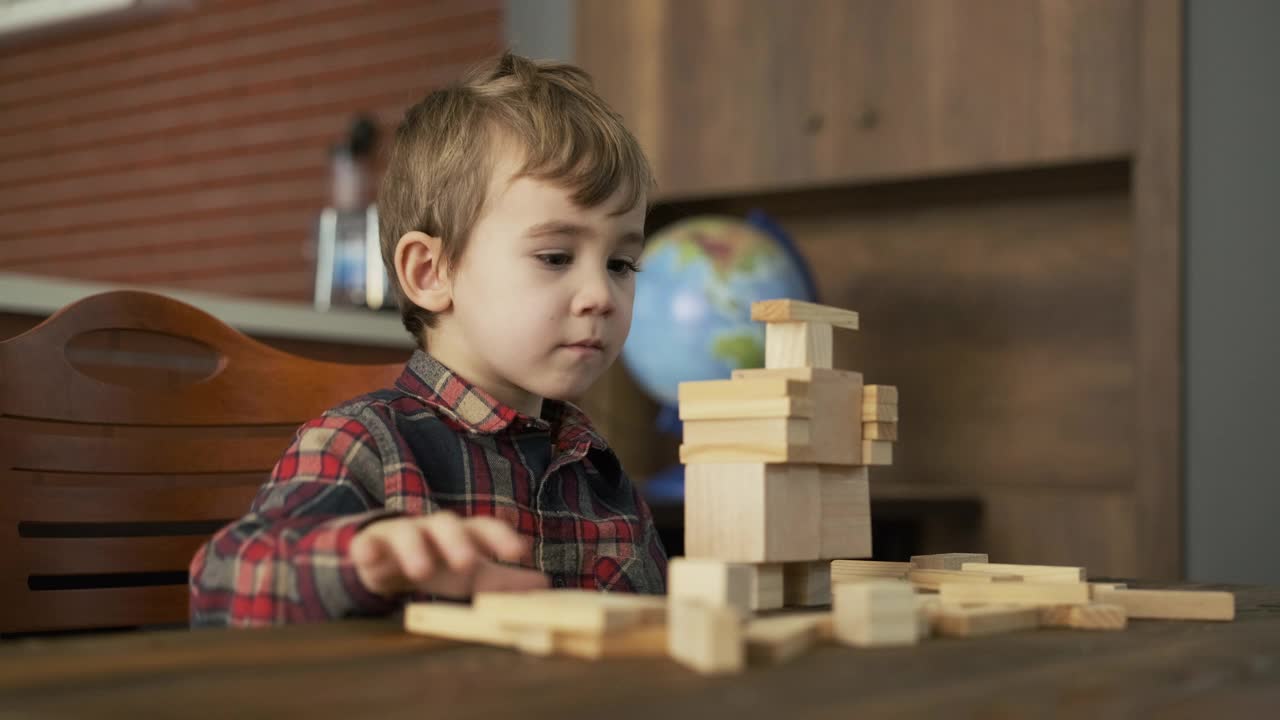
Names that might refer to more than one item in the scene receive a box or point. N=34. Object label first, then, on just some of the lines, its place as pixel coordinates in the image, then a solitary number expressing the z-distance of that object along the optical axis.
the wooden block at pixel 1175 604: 1.19
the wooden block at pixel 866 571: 1.26
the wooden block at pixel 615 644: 1.03
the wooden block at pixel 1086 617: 1.15
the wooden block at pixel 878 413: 1.21
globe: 2.84
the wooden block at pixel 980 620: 1.10
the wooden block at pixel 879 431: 1.21
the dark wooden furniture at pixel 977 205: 2.57
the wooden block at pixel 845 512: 1.20
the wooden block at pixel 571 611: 1.03
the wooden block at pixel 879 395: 1.20
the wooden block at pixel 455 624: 1.05
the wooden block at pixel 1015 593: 1.16
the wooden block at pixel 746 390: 1.15
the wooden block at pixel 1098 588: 1.19
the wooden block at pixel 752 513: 1.16
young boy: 1.37
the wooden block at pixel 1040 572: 1.22
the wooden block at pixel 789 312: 1.19
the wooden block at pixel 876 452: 1.21
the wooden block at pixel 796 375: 1.17
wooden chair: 1.48
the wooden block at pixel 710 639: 1.00
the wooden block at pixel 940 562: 1.28
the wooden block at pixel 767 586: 1.16
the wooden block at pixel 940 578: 1.22
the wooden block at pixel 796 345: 1.20
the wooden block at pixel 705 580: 1.09
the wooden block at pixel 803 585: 1.19
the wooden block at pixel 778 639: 1.02
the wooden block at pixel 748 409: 1.15
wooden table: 0.93
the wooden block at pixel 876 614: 1.07
